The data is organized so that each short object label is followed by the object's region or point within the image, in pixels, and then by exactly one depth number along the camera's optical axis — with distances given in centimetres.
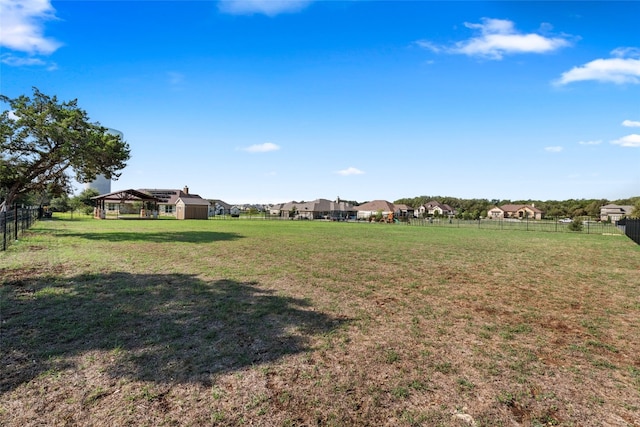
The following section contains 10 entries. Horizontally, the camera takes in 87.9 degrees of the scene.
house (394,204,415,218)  9399
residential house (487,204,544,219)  9668
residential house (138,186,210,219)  5134
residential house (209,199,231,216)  8123
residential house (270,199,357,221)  8006
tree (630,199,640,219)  4144
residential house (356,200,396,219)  8444
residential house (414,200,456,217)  10559
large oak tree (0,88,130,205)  1717
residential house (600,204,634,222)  8389
